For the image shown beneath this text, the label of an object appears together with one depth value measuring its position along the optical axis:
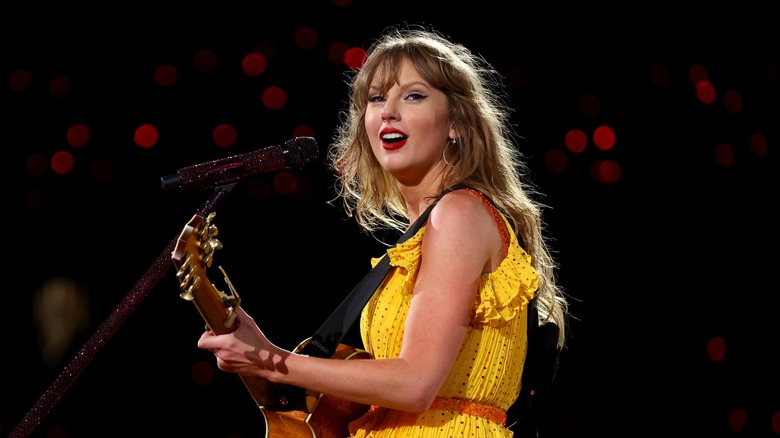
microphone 11.04
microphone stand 11.05
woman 11.17
